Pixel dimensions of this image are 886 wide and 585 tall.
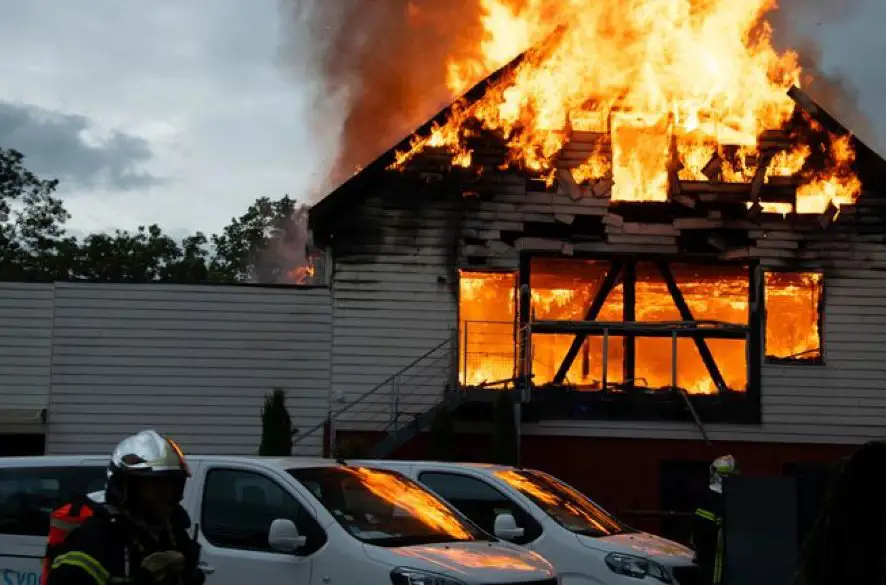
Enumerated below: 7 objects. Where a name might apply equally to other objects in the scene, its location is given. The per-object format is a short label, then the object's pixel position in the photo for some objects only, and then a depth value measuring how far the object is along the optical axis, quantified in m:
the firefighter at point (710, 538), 10.87
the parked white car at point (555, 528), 10.44
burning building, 20.33
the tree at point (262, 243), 57.62
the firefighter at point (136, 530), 4.24
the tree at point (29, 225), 46.00
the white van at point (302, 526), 7.80
